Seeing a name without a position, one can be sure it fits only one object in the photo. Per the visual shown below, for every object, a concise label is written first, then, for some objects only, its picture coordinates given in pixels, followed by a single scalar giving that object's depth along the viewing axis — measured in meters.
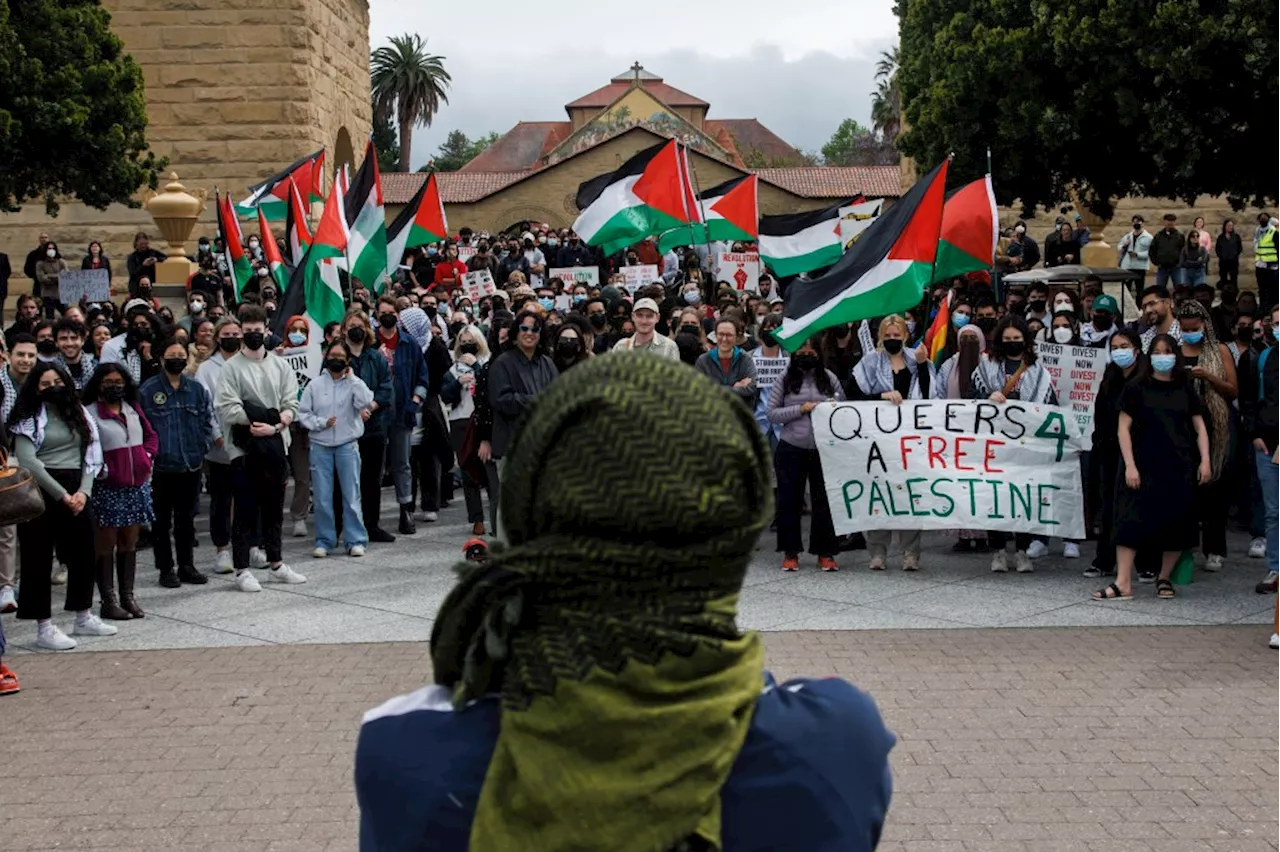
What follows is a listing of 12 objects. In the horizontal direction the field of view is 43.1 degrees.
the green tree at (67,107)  21.47
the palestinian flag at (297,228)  17.19
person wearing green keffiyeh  1.98
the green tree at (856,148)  118.25
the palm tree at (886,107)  94.93
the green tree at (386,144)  97.69
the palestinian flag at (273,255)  17.31
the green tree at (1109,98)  18.33
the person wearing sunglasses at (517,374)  11.44
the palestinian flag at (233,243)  18.22
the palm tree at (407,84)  103.62
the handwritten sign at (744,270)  22.47
